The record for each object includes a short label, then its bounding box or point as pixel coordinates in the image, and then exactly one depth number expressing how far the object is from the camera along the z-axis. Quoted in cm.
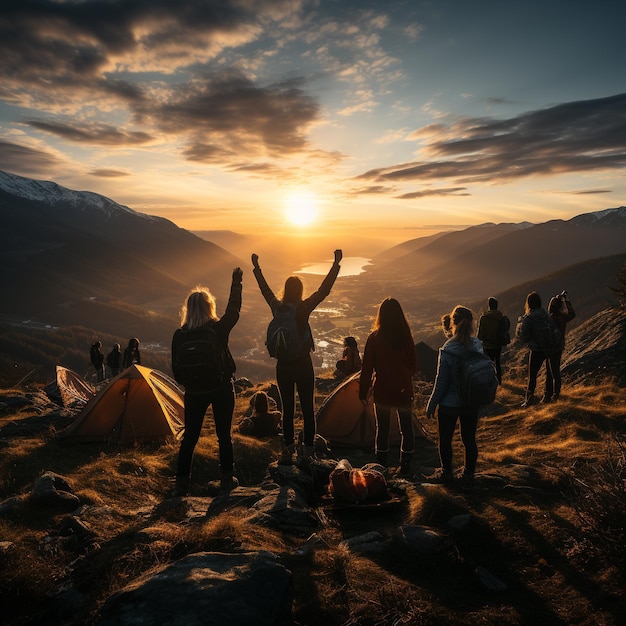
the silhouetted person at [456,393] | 623
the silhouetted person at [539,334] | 1108
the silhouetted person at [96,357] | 1973
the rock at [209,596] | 317
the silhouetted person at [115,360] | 1911
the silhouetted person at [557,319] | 1193
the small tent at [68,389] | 1571
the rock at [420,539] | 475
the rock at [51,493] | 605
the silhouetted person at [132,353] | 1784
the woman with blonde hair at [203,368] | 662
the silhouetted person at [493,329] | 1233
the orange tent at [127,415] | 999
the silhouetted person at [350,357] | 1351
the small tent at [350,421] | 1065
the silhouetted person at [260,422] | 1164
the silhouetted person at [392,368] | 716
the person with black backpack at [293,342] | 759
